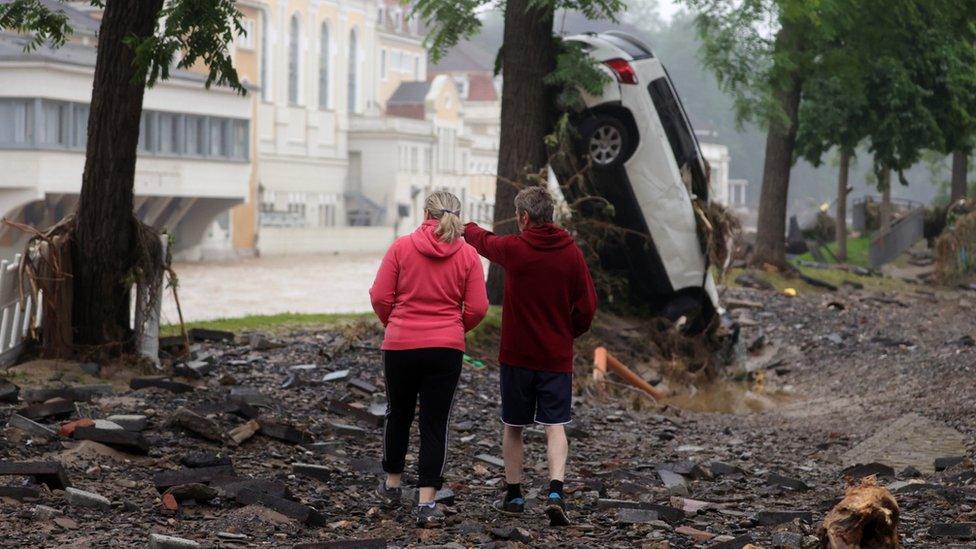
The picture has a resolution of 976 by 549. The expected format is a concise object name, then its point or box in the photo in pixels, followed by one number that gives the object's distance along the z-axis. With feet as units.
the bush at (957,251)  115.44
